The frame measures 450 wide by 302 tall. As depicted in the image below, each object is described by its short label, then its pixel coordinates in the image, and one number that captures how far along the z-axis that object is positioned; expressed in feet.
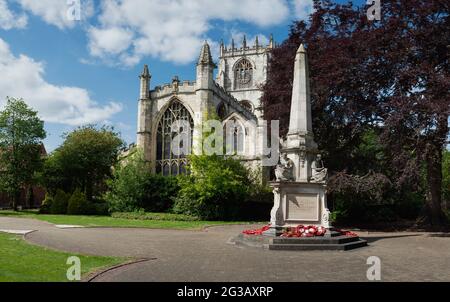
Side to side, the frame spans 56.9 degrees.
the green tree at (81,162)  136.77
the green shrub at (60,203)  122.01
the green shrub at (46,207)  124.75
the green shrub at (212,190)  99.96
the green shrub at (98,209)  121.49
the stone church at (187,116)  139.78
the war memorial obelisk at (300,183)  45.68
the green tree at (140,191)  114.42
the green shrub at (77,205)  119.55
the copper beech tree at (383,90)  61.36
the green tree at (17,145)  125.49
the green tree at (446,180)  141.10
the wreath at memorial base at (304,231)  42.78
